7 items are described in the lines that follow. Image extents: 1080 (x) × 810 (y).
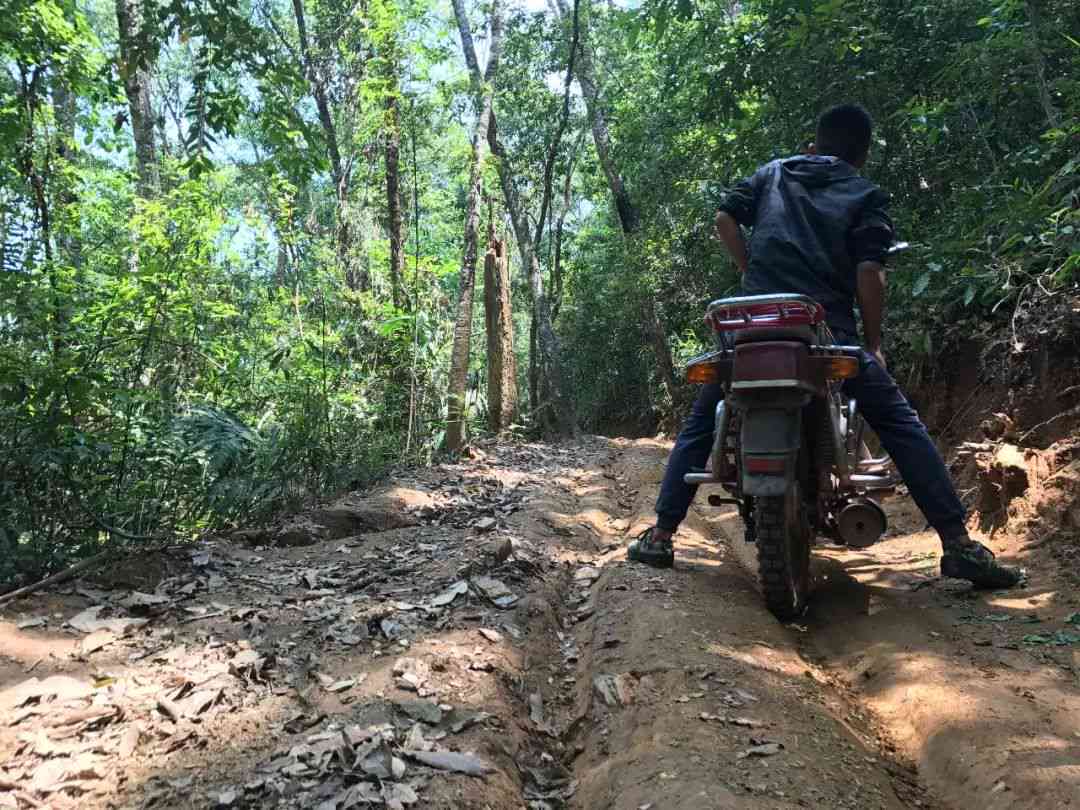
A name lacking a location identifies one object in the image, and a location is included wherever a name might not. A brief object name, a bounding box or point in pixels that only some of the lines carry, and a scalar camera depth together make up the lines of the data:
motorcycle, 3.28
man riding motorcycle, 3.64
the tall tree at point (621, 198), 16.75
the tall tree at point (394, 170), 10.19
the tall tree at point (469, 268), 10.52
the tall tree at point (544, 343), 16.23
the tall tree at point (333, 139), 10.66
